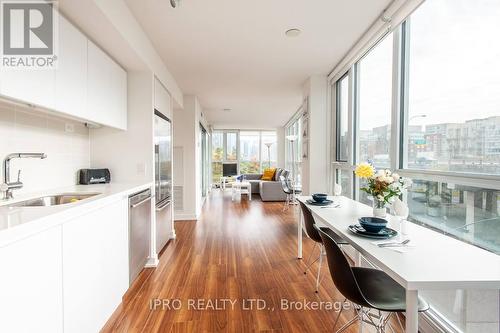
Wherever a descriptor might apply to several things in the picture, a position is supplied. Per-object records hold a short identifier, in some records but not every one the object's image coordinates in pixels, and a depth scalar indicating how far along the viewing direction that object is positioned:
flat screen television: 10.64
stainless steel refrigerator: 3.18
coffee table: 7.77
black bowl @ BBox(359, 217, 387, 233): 1.56
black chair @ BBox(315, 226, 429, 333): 1.32
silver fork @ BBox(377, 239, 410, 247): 1.40
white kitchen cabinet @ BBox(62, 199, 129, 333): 1.45
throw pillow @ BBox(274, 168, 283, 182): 8.07
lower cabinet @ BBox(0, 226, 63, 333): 1.01
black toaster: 2.56
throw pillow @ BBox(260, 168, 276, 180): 8.63
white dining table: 1.02
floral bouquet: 1.79
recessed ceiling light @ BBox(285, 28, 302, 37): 2.68
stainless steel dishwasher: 2.39
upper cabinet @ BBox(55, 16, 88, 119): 1.77
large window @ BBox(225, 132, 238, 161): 11.19
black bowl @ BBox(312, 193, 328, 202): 2.72
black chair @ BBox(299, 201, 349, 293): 2.35
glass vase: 1.94
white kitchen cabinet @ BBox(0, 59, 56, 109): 1.35
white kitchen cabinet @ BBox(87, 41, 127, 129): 2.16
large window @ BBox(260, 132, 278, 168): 11.27
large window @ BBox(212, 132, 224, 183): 11.09
